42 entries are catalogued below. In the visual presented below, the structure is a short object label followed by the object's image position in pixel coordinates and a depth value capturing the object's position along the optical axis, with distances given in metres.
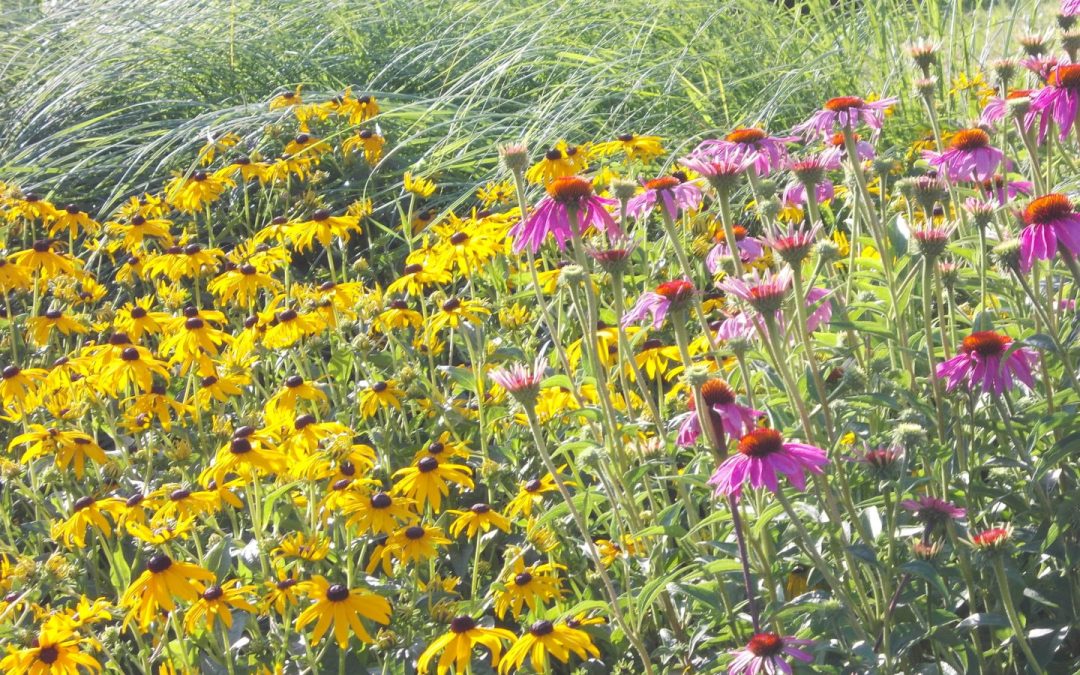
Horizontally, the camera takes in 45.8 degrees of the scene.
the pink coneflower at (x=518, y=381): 1.64
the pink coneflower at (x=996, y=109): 2.04
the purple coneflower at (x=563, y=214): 1.83
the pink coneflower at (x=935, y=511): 1.53
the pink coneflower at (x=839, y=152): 2.04
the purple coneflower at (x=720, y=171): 1.77
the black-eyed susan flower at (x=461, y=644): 1.84
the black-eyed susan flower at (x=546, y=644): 1.81
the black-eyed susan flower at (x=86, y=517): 2.28
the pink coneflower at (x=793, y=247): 1.60
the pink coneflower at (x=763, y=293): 1.50
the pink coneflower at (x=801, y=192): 2.23
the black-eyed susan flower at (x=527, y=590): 2.04
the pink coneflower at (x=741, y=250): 2.18
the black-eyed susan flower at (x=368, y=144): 4.02
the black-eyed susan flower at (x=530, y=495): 2.20
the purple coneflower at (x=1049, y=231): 1.55
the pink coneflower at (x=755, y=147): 2.12
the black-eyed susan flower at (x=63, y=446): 2.56
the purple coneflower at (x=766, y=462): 1.42
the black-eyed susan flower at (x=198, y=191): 3.76
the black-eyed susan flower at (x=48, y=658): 1.87
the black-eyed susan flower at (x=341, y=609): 1.90
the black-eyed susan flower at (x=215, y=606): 1.99
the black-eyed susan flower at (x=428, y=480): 2.25
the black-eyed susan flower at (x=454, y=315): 2.71
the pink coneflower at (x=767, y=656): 1.46
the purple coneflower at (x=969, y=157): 1.96
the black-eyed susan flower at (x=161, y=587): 1.97
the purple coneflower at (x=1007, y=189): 2.12
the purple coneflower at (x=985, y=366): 1.55
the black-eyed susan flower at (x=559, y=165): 3.22
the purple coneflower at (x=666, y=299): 1.76
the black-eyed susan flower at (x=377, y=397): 2.59
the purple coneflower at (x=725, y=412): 1.54
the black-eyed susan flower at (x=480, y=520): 2.19
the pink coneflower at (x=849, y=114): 2.04
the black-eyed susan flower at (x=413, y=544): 2.07
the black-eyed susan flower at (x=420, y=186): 3.42
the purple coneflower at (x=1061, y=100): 1.83
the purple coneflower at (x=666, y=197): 2.04
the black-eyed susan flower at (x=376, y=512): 2.09
